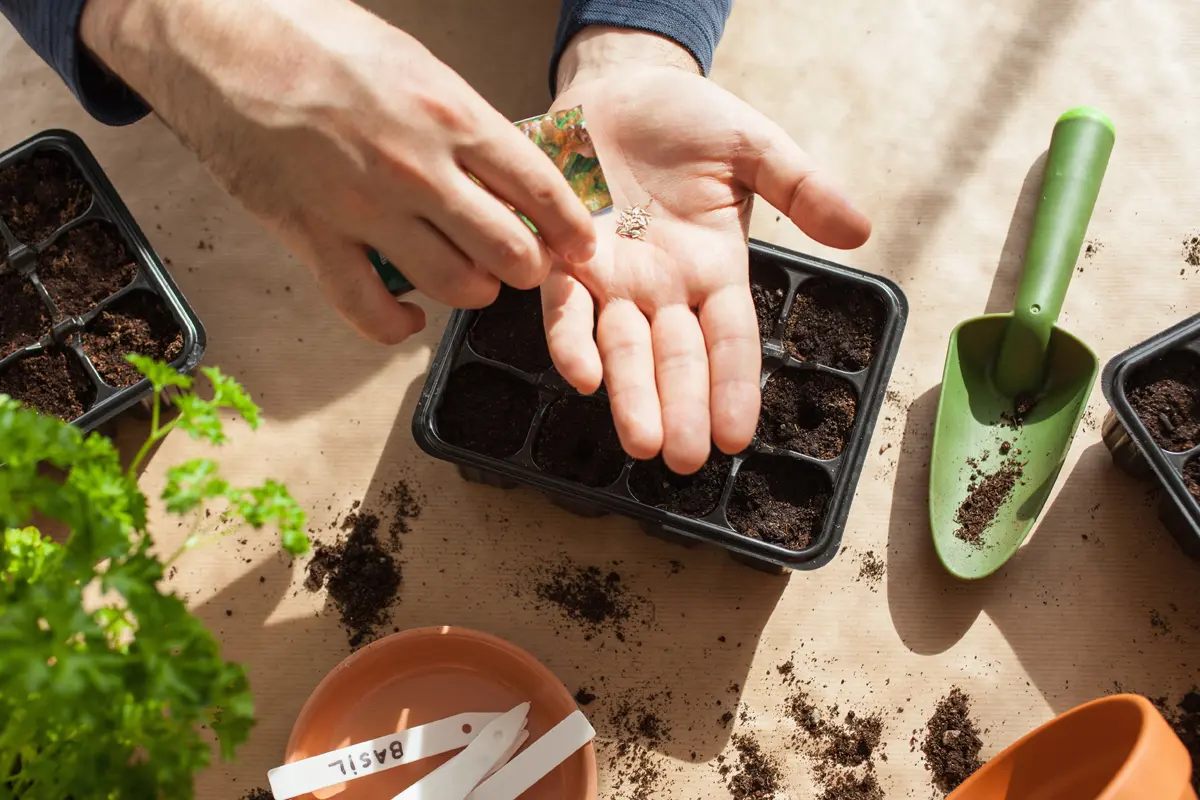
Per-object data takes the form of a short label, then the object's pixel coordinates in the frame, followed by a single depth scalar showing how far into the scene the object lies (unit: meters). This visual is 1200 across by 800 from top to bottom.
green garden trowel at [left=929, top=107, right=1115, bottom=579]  0.80
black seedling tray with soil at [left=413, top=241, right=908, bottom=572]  0.76
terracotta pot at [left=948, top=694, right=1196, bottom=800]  0.66
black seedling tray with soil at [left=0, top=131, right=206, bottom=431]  0.79
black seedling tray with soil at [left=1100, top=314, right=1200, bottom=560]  0.76
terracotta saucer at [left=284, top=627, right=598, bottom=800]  0.76
